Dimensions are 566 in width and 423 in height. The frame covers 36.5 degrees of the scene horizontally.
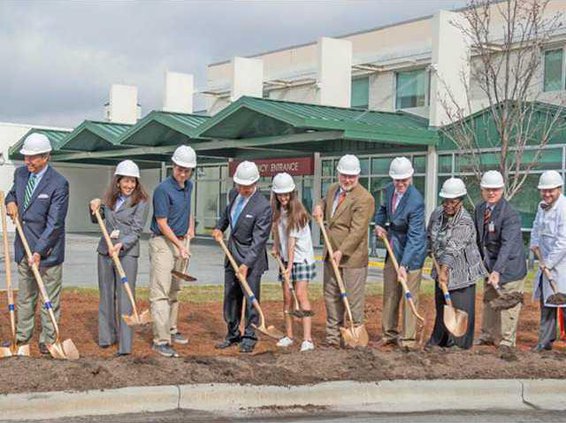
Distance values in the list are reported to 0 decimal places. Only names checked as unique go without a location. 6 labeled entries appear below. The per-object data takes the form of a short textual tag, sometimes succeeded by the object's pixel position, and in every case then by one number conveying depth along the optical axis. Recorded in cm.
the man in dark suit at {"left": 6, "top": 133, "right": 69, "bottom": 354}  782
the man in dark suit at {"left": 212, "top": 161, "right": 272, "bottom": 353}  846
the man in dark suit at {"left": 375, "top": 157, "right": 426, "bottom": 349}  841
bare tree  1622
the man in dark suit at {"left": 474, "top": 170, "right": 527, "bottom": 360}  848
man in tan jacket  845
